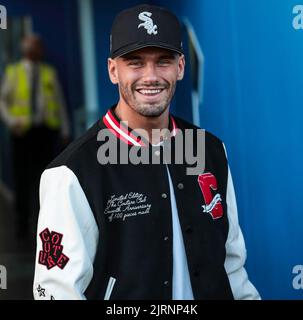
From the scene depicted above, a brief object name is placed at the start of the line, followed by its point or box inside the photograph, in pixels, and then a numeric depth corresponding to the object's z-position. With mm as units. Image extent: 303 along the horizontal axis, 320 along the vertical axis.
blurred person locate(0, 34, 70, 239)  6277
